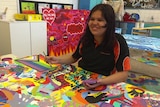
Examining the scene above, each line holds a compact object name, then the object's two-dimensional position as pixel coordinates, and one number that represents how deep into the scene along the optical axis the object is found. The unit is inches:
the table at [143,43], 87.0
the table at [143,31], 151.0
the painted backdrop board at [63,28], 148.8
